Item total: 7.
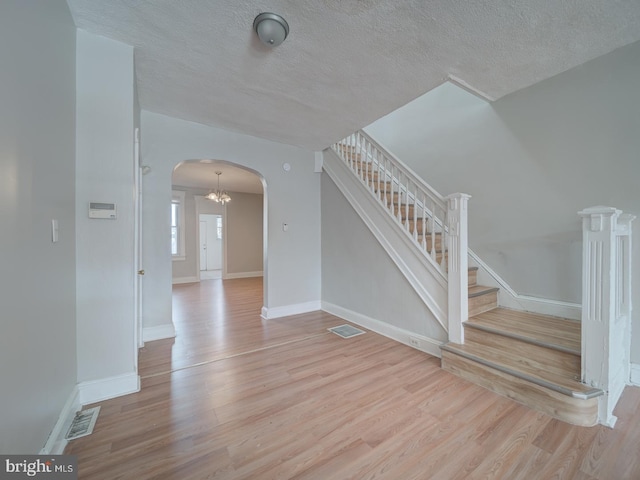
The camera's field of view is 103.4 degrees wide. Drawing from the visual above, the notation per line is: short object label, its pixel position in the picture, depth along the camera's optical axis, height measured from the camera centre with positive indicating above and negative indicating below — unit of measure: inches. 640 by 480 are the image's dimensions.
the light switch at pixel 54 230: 54.5 +2.1
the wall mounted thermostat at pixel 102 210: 71.7 +8.4
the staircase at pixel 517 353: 64.9 -37.3
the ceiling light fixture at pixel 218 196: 250.4 +42.0
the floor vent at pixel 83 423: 59.4 -46.0
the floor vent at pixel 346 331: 122.9 -47.0
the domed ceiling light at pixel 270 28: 63.7 +54.3
